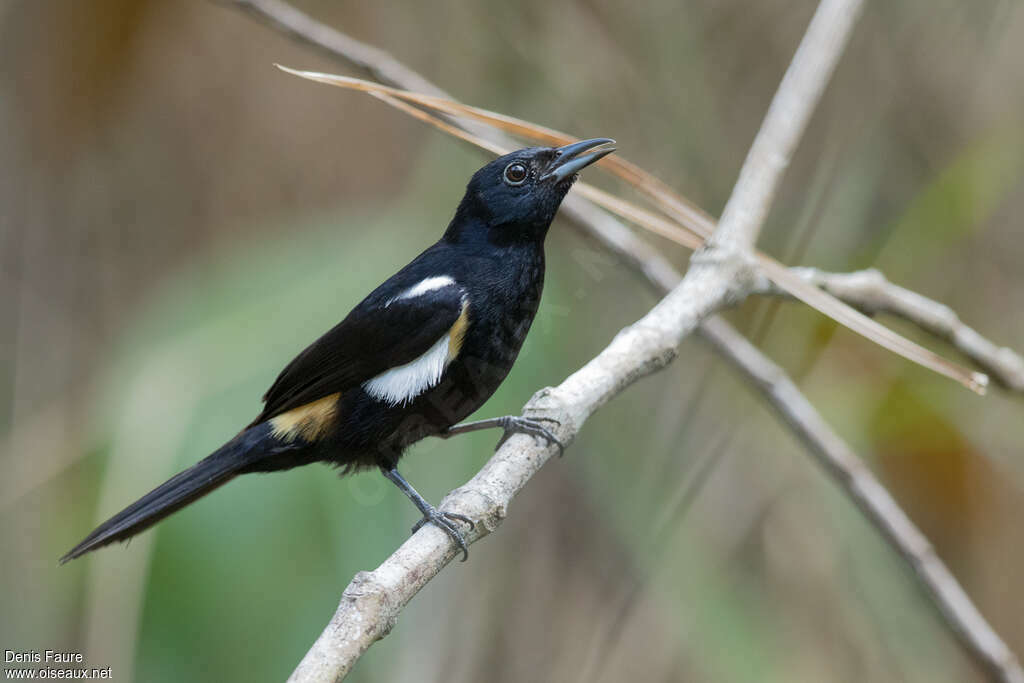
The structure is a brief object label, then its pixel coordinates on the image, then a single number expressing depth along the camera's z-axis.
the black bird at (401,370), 4.55
